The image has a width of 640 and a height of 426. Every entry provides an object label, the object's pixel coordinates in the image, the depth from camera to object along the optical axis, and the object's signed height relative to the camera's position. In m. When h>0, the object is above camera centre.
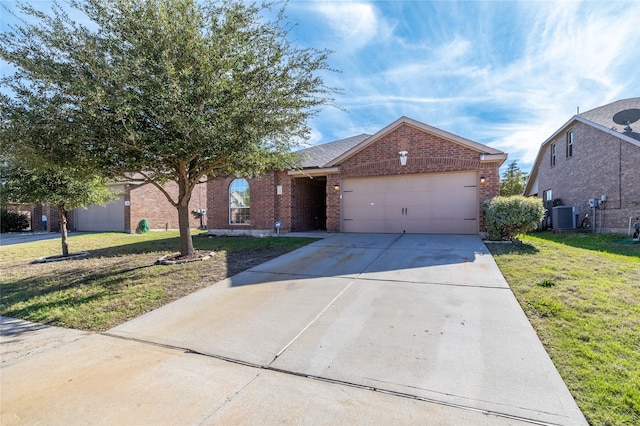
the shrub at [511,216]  8.61 -0.18
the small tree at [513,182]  33.12 +3.12
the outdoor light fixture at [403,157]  11.30 +2.07
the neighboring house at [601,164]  11.40 +2.00
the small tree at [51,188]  8.43 +0.87
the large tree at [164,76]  5.54 +2.80
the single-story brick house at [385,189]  10.74 +0.97
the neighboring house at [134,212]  17.94 +0.24
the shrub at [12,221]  20.44 -0.22
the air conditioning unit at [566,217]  13.78 -0.38
